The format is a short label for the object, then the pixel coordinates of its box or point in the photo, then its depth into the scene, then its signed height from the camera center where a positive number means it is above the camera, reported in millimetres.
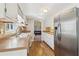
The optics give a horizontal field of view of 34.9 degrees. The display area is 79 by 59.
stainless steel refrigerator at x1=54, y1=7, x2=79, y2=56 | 1848 -54
